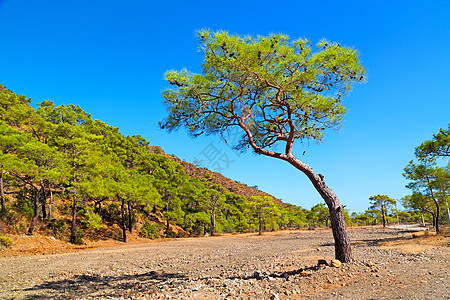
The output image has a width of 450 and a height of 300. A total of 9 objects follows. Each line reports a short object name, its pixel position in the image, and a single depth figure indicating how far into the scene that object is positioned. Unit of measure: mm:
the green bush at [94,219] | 21156
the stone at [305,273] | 6077
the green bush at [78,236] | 21312
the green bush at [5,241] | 15211
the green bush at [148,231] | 30959
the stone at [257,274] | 6519
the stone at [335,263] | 6257
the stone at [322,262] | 6633
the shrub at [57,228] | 20688
